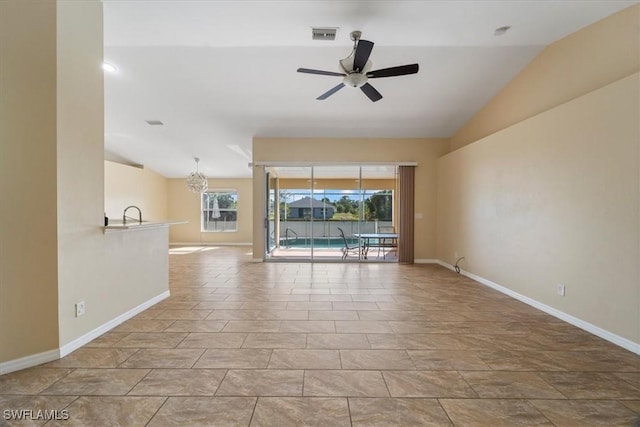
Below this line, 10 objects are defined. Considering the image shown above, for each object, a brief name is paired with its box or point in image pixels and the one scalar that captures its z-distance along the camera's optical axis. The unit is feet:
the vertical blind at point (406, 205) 23.49
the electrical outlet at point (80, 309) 9.07
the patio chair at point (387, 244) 25.04
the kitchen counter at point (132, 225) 10.34
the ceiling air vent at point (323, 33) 12.23
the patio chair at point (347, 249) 25.08
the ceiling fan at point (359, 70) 10.97
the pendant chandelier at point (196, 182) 31.73
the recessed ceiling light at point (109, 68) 15.31
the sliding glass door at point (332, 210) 24.52
